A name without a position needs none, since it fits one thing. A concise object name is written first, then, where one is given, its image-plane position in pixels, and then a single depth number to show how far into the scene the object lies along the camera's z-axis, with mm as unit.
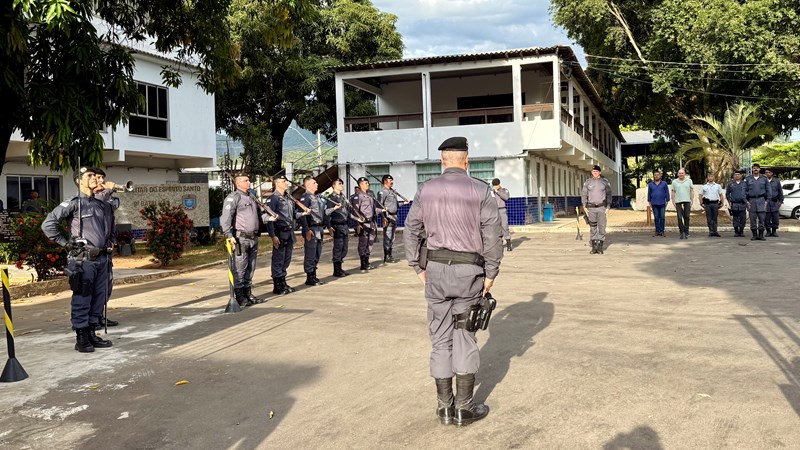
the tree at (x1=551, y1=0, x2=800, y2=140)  24734
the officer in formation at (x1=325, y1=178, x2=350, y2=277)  12523
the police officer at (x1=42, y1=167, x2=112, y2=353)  6910
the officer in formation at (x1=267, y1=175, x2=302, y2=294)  10438
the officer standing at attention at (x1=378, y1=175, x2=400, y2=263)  14242
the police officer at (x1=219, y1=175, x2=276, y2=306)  9383
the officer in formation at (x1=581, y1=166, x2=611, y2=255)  14406
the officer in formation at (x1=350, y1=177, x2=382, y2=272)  13266
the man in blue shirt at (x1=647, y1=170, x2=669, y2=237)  17891
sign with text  19328
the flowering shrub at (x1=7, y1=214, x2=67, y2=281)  11961
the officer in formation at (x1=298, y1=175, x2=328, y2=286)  11438
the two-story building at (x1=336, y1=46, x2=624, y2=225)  25234
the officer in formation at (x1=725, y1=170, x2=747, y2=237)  17669
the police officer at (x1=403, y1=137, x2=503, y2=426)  4492
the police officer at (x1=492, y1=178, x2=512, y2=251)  14338
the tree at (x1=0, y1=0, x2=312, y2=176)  7320
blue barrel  29203
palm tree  23531
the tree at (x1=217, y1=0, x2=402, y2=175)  31188
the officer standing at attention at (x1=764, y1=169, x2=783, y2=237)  17109
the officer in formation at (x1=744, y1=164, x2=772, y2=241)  16781
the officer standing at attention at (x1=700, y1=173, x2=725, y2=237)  18062
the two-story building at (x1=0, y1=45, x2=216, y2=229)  20391
